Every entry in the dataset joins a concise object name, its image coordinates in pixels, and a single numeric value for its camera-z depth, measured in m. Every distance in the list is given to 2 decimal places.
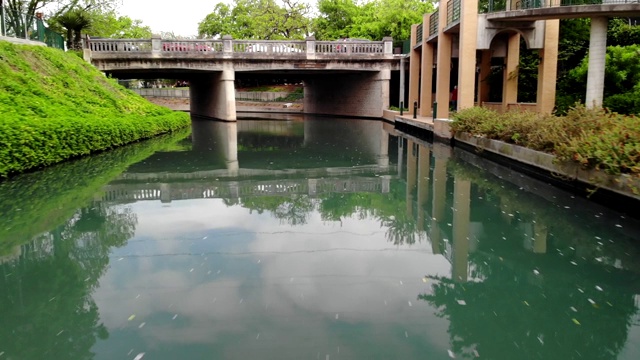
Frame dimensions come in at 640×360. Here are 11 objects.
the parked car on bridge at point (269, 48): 29.88
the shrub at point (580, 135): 8.01
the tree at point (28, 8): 21.58
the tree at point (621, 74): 17.42
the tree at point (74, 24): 30.30
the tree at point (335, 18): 44.53
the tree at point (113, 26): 42.97
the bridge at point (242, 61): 28.09
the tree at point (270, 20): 50.31
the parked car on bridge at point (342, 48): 31.02
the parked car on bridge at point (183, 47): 28.58
